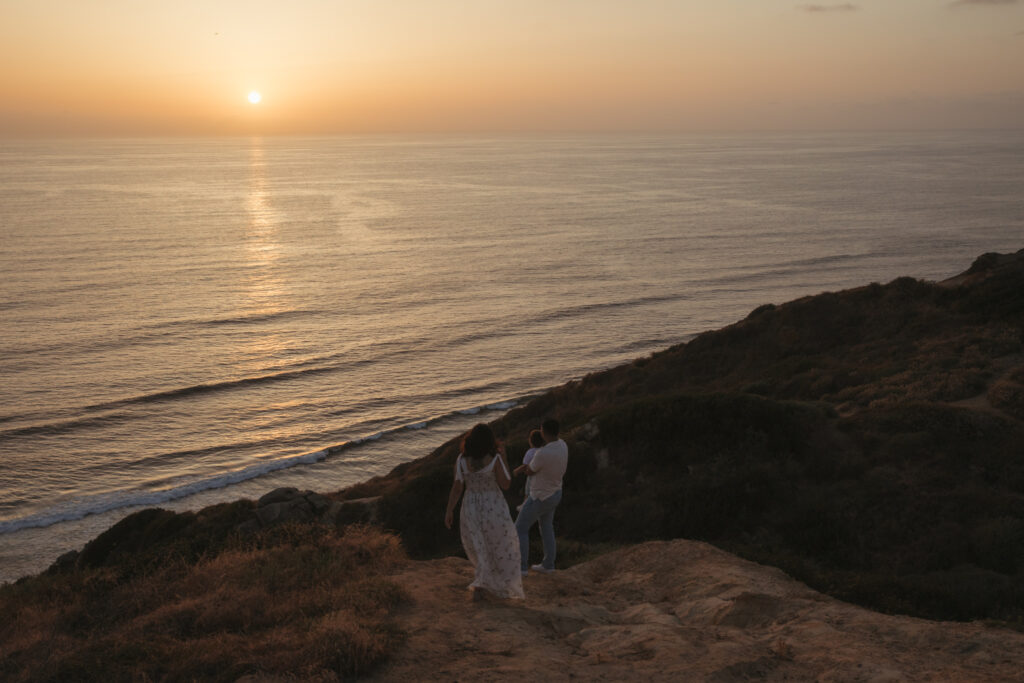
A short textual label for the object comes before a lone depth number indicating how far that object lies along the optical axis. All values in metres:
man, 10.23
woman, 9.06
